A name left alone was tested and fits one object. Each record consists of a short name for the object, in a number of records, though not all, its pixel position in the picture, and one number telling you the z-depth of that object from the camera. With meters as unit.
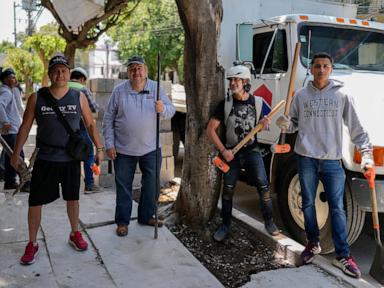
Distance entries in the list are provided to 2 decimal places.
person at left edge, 5.65
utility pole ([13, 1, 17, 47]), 32.78
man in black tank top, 3.38
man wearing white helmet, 3.78
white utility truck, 3.98
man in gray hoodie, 3.43
